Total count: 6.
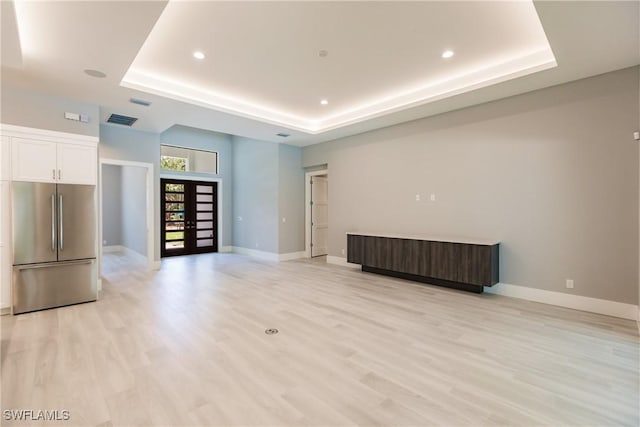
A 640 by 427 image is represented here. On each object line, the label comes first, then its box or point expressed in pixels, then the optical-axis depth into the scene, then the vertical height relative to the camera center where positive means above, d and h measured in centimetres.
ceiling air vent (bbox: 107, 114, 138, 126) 539 +169
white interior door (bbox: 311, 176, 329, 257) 849 -17
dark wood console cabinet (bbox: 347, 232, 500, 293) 455 -88
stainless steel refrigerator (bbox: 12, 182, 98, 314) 393 -50
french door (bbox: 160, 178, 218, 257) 863 -22
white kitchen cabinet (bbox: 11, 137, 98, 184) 401 +69
